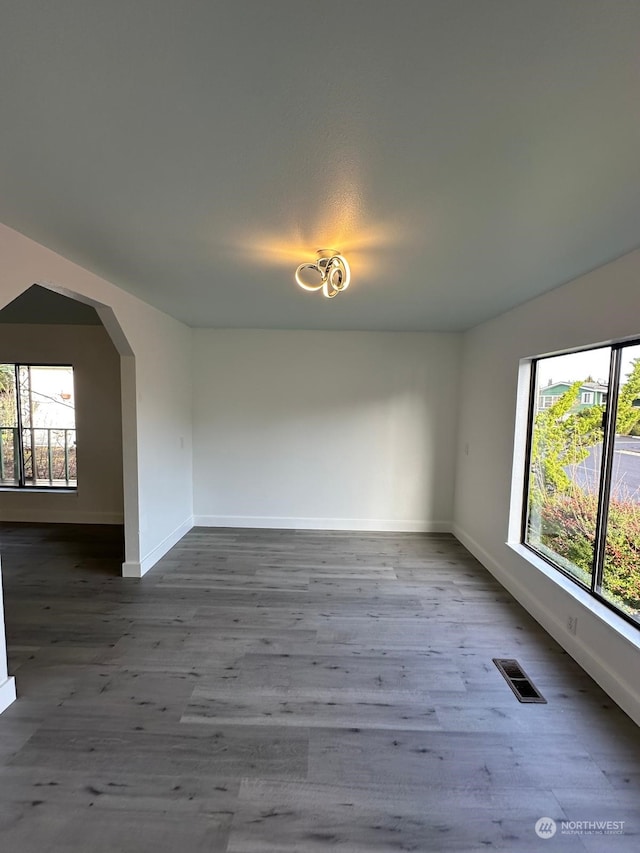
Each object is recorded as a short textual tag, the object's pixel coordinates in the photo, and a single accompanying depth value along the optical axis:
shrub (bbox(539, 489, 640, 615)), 2.16
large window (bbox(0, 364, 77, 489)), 4.79
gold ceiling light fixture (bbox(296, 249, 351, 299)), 2.08
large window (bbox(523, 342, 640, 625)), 2.19
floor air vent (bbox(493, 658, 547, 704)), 2.07
